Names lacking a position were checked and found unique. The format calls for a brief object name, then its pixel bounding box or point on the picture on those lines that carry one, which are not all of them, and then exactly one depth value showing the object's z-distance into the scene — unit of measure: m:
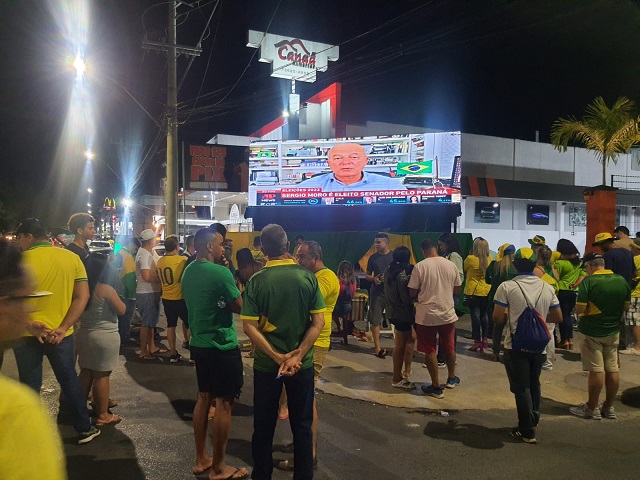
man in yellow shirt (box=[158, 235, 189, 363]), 7.53
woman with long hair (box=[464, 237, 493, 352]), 8.61
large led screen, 19.73
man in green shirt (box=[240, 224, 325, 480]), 3.49
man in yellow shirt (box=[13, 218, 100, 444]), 4.33
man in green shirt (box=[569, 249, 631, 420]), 5.39
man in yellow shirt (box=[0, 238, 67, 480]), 1.19
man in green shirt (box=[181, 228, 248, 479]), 3.95
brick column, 12.95
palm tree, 13.31
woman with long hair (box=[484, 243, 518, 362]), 7.83
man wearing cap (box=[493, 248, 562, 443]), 4.83
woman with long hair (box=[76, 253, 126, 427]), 4.86
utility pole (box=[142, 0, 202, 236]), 16.00
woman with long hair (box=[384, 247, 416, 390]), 6.52
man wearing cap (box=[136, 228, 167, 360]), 8.00
